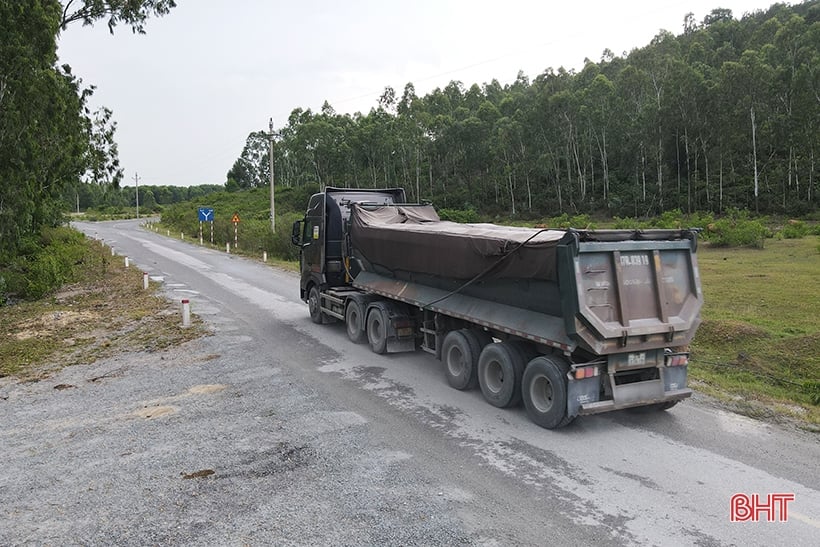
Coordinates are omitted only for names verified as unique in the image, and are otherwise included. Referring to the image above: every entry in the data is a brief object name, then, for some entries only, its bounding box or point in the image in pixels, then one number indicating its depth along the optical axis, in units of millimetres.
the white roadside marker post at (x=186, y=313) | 12984
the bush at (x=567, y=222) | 39500
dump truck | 6191
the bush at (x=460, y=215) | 54562
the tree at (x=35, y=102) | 13922
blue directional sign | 36772
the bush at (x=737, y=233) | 28203
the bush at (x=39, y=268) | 18859
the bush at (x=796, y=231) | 31297
